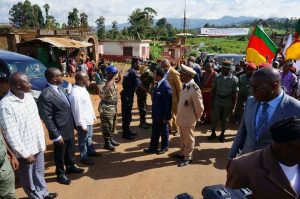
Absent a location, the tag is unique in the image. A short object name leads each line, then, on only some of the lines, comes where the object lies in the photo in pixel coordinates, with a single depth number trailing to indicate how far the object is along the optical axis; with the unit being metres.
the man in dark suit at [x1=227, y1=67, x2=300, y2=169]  2.05
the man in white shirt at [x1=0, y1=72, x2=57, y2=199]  2.72
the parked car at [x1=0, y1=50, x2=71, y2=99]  6.63
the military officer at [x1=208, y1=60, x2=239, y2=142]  4.88
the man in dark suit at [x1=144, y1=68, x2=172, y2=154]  4.33
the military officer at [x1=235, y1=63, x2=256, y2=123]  5.17
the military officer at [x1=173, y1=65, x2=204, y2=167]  4.04
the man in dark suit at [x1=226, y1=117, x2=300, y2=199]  1.28
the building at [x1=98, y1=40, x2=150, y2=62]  23.52
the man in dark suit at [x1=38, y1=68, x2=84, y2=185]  3.31
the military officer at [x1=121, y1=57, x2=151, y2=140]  5.17
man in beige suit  5.10
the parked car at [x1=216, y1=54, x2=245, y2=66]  12.56
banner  34.55
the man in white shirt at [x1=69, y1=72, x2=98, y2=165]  3.79
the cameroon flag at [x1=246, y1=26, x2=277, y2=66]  4.98
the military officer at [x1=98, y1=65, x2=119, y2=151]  4.45
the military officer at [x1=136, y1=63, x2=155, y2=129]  6.04
